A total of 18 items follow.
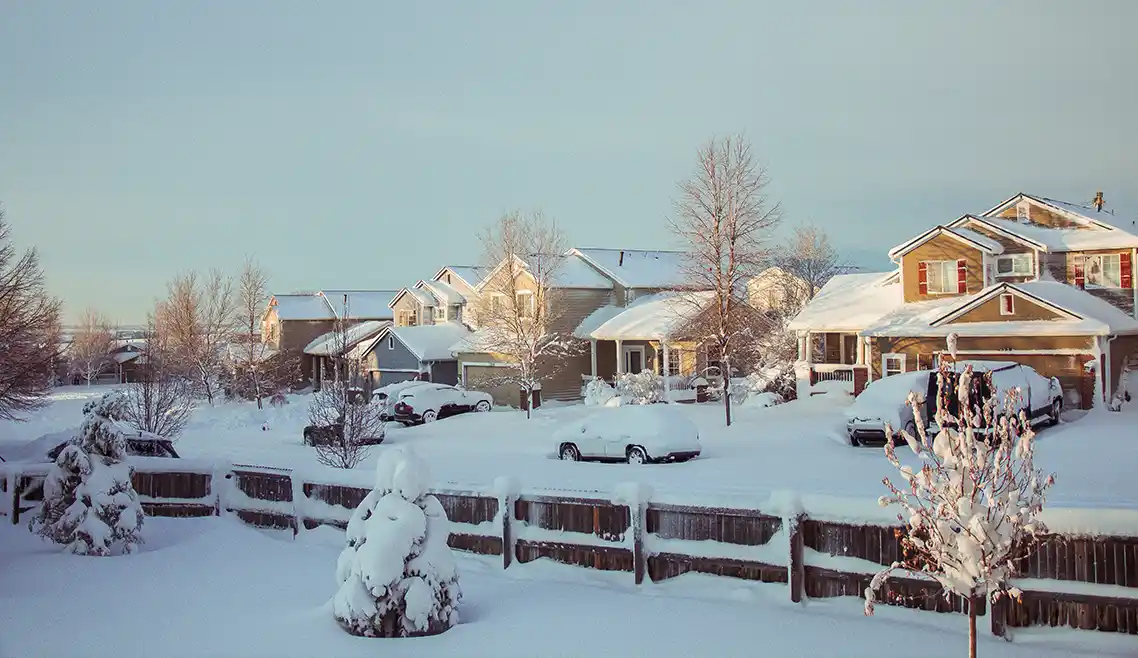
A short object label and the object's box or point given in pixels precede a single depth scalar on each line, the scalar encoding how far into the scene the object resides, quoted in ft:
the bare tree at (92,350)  243.60
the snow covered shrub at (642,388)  114.93
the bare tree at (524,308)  127.03
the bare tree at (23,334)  90.94
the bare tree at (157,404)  84.33
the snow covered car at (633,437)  71.36
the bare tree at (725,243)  98.12
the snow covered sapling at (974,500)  21.06
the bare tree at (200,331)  168.04
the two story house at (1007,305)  88.38
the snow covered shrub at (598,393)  121.90
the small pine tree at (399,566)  29.09
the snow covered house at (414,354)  150.30
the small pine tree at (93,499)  41.93
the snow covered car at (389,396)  116.26
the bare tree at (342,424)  68.28
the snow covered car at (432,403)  115.14
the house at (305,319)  212.64
